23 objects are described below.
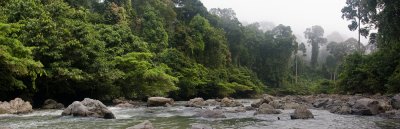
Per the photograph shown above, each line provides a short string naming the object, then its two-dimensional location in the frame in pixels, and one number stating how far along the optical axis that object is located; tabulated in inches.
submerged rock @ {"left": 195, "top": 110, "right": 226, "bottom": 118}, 655.1
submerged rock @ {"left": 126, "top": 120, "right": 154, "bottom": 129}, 431.3
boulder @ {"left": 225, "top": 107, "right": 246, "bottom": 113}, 794.2
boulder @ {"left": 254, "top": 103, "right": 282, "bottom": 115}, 746.8
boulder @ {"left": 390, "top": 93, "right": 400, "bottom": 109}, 784.3
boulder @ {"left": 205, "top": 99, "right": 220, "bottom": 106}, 1119.6
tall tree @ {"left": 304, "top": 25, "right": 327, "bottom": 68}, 3548.2
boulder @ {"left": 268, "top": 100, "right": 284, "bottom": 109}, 910.4
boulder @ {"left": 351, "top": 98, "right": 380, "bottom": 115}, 720.3
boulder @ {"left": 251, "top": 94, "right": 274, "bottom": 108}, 958.2
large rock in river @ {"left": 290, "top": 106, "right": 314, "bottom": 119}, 648.4
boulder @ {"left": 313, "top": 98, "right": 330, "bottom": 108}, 996.6
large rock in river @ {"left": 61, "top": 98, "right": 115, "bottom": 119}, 619.0
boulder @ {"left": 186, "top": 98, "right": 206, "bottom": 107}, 1048.8
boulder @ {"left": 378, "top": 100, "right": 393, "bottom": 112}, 729.0
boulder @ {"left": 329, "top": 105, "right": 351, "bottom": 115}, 756.4
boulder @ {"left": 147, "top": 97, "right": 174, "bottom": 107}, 987.3
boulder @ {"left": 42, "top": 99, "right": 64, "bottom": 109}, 827.8
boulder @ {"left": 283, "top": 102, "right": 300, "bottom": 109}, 916.3
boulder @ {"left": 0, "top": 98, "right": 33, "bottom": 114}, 657.6
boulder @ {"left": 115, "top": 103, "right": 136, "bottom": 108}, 936.1
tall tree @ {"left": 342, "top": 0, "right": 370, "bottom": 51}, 1824.6
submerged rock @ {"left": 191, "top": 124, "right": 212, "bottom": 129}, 463.3
